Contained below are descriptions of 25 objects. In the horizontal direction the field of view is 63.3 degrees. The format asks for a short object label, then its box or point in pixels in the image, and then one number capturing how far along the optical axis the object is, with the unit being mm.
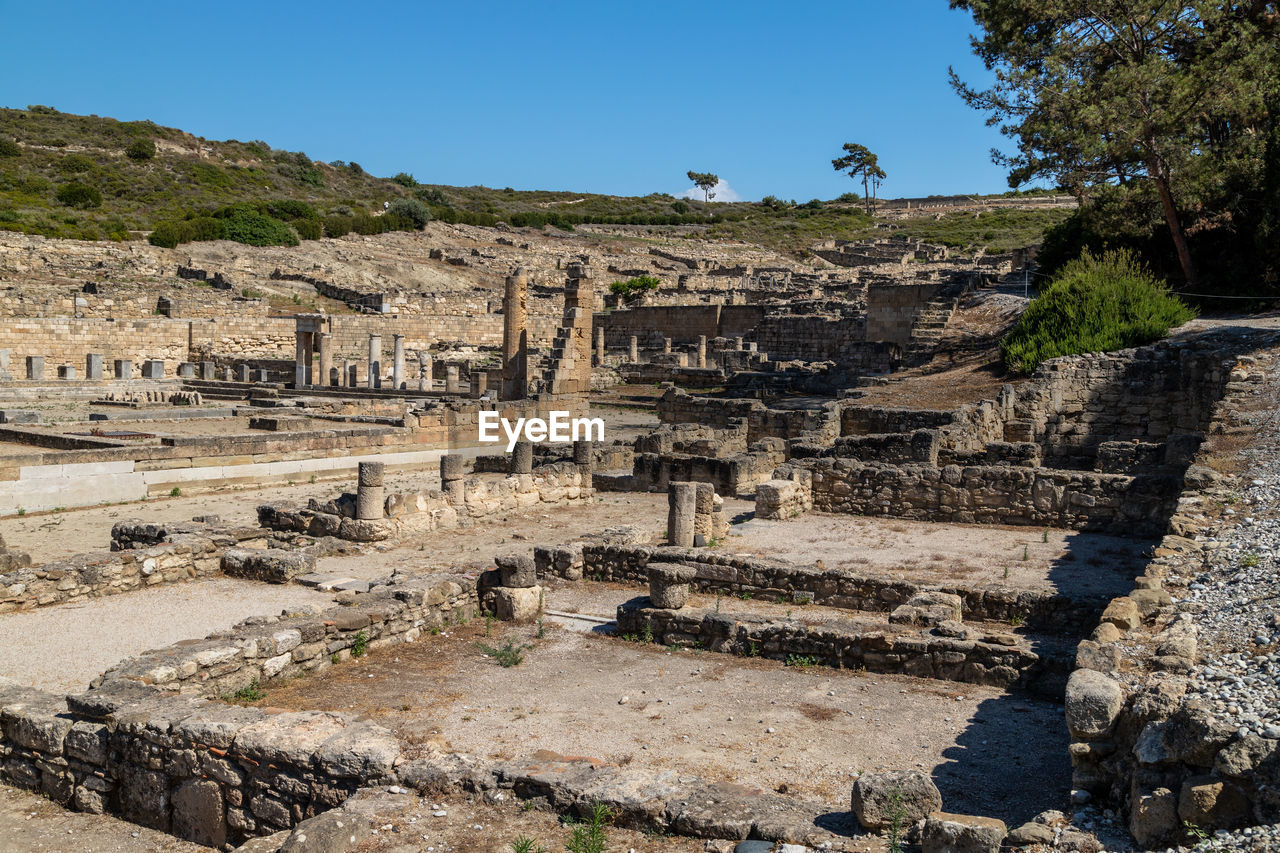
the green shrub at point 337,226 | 67125
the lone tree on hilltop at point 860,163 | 112062
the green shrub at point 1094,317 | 22422
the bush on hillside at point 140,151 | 82250
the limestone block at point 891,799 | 4867
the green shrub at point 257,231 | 59531
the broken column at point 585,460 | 17016
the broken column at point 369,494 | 13508
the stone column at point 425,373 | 33125
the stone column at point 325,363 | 34938
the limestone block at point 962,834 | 4250
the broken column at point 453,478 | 14758
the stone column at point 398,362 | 33625
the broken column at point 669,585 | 9336
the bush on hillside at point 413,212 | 76688
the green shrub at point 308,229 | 64062
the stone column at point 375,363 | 34188
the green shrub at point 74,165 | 73312
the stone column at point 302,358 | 34562
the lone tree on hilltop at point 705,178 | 131500
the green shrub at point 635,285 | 56506
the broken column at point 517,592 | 9859
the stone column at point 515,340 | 30328
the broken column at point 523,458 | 16891
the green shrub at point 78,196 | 64438
